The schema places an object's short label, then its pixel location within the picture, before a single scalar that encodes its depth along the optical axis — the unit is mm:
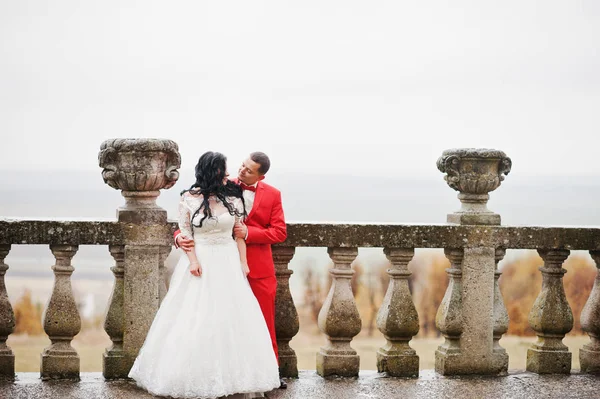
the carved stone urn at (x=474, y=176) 6797
